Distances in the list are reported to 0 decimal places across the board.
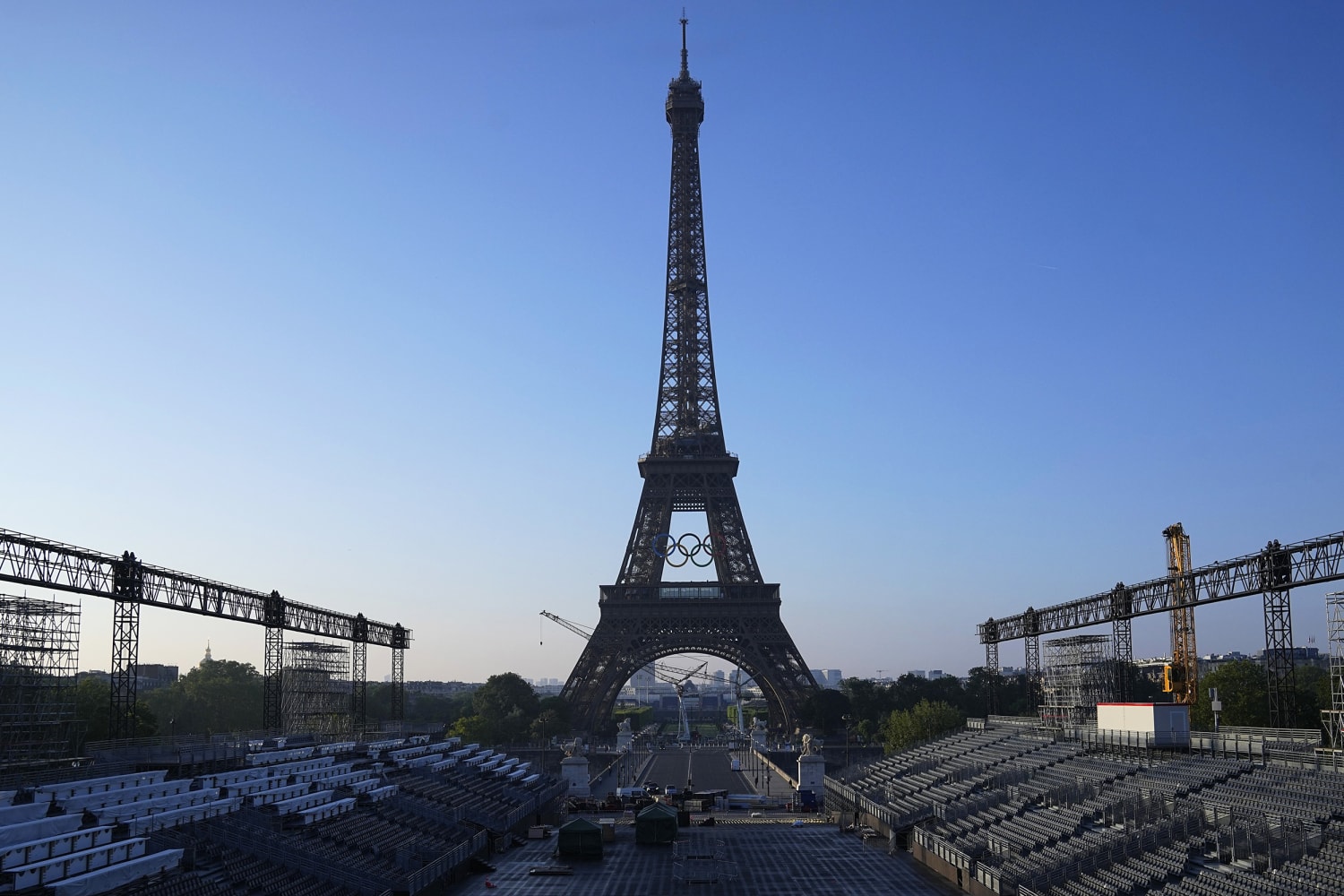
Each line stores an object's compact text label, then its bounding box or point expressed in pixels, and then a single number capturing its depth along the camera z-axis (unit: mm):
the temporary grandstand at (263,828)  26516
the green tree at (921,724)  87812
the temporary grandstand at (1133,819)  28906
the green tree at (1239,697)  76500
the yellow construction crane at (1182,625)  109938
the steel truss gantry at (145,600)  40062
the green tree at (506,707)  109375
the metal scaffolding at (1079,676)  81681
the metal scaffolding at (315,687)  92000
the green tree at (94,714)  72250
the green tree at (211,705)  115500
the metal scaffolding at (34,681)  50656
